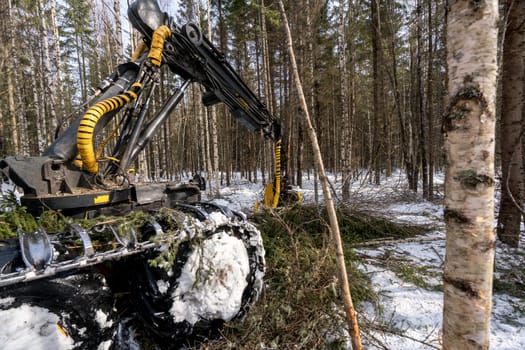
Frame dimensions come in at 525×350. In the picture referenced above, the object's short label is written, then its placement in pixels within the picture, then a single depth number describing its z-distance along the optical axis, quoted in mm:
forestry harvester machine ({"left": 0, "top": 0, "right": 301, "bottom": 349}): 1453
